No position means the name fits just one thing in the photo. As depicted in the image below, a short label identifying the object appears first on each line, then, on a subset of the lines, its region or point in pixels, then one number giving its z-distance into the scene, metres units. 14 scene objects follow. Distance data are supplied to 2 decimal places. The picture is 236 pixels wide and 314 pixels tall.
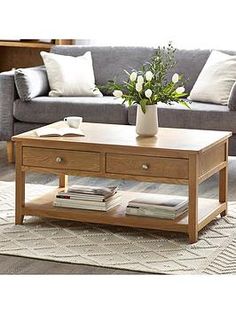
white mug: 4.13
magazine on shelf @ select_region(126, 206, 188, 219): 3.71
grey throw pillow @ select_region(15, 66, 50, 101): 5.63
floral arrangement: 3.82
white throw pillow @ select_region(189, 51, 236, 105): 5.43
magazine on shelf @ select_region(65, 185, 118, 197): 3.93
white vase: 3.89
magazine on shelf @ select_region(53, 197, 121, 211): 3.88
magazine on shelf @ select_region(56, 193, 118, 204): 3.89
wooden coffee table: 3.54
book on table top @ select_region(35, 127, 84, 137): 3.93
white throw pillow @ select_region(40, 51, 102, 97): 5.86
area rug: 3.23
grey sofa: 5.18
